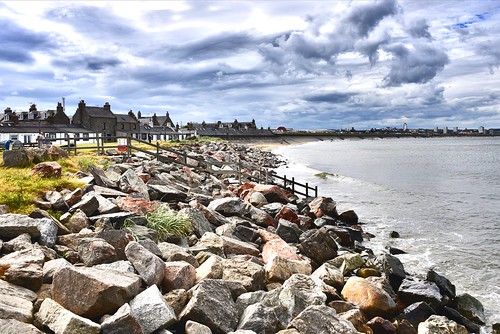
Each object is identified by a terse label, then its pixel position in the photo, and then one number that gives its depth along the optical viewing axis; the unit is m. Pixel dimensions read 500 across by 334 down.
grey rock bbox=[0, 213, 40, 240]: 6.86
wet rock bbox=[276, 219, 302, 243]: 12.45
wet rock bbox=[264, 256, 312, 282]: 7.83
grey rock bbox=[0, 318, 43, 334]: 4.12
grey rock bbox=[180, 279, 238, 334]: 5.39
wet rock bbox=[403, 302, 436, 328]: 8.02
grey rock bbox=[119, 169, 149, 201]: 11.77
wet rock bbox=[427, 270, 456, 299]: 9.84
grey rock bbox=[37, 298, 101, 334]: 4.49
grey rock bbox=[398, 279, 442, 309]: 8.86
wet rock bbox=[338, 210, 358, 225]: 18.50
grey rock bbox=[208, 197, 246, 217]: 12.61
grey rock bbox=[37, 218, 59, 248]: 6.96
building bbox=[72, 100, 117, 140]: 85.00
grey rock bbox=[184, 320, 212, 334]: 5.09
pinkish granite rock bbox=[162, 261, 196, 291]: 6.14
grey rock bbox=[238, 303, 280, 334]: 5.49
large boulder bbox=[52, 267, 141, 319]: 4.95
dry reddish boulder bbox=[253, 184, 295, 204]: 19.17
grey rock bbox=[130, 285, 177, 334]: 4.98
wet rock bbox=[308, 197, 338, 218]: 18.34
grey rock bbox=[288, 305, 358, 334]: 5.65
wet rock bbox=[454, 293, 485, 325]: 9.05
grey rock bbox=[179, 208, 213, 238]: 9.57
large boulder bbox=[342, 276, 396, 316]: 7.76
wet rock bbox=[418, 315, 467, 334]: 7.18
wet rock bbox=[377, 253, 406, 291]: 10.09
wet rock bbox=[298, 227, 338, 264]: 10.83
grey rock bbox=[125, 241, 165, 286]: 5.94
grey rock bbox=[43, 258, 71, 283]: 5.66
